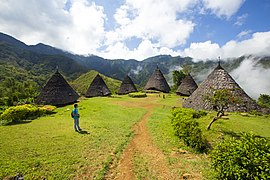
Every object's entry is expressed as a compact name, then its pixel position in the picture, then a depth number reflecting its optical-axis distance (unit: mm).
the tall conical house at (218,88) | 17703
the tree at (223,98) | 11428
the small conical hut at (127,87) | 42150
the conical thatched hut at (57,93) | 24906
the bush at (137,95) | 33625
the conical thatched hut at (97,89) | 37219
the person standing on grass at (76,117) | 11657
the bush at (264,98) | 45800
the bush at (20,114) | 15681
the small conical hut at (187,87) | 34906
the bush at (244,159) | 4484
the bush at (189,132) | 9484
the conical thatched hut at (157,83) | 40778
